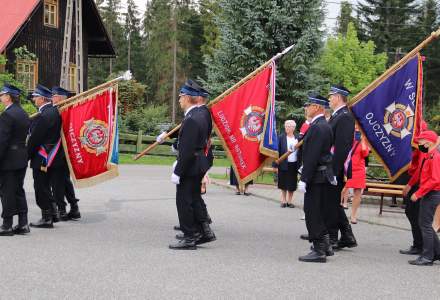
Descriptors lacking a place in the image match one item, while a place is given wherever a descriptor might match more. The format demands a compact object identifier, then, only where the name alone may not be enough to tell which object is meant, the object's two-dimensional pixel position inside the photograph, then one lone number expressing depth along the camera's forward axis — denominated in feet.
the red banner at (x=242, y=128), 29.74
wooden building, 94.68
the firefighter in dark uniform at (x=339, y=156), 25.11
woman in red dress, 34.04
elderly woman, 39.88
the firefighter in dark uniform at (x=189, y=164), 24.93
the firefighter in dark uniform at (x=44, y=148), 28.66
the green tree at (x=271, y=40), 78.18
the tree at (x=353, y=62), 159.12
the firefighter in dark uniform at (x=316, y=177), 23.62
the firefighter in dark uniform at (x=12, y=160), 26.66
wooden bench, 38.09
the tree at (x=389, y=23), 184.85
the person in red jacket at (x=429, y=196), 23.72
